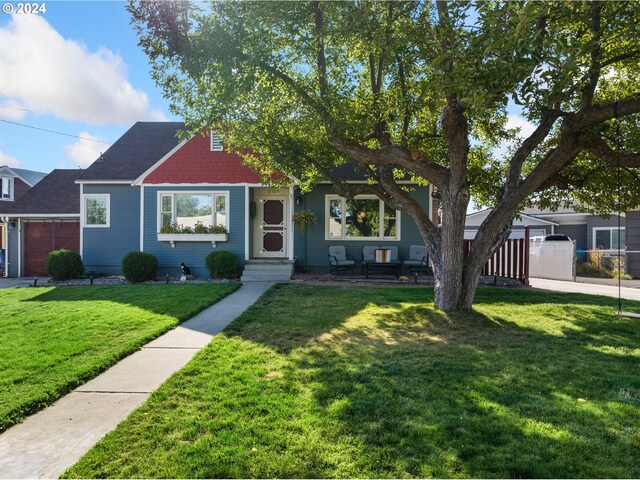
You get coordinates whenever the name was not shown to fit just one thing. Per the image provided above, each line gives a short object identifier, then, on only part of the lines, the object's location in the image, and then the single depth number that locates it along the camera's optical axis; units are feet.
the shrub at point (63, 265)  43.75
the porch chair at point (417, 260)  43.73
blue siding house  45.52
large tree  17.02
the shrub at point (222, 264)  42.52
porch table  42.88
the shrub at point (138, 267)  42.11
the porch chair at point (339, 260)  43.96
